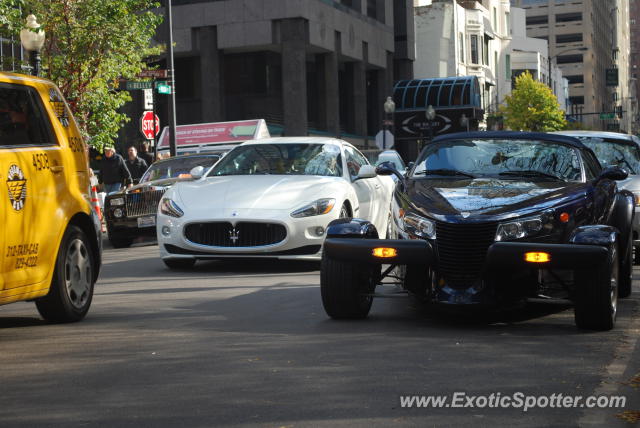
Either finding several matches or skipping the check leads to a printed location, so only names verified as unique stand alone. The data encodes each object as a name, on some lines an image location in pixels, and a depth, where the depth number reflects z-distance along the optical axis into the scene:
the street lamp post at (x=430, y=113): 54.41
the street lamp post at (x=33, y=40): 21.58
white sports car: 12.52
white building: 81.62
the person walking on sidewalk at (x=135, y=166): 24.84
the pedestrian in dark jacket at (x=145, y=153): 27.84
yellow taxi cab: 7.72
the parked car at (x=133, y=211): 18.12
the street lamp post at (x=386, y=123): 46.99
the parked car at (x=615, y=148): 15.21
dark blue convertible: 7.70
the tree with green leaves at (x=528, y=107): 89.19
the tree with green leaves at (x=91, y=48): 26.08
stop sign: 34.38
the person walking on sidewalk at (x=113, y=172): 23.11
